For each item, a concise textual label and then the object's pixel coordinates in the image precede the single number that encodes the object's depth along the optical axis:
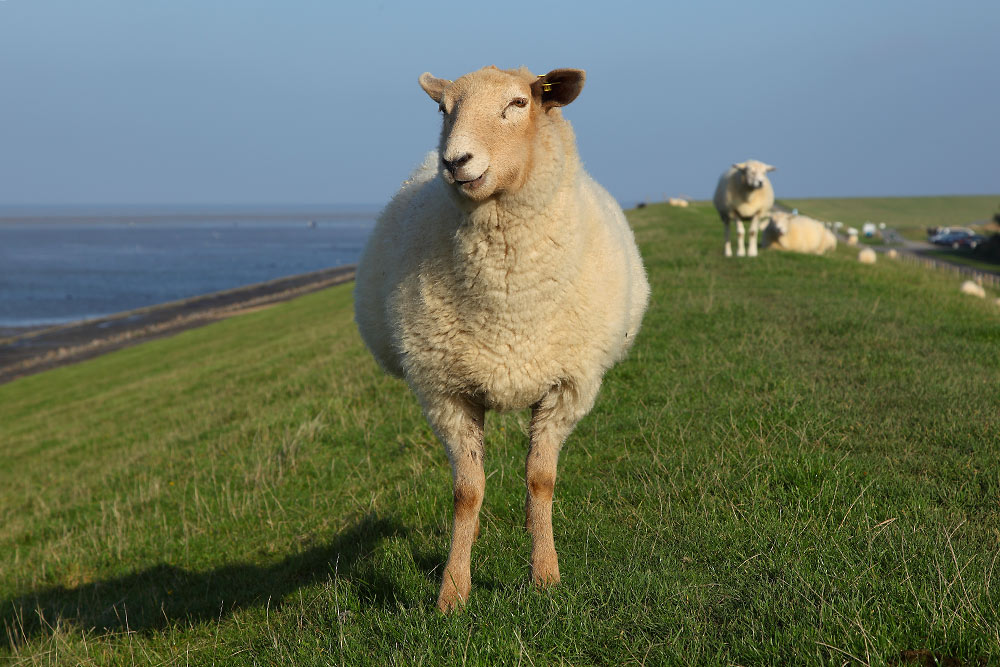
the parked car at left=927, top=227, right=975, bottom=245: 60.84
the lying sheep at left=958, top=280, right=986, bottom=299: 15.95
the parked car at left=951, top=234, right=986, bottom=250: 54.70
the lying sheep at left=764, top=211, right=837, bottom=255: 20.84
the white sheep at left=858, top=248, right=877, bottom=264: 21.03
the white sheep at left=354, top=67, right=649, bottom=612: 3.87
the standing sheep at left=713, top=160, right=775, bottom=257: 17.78
